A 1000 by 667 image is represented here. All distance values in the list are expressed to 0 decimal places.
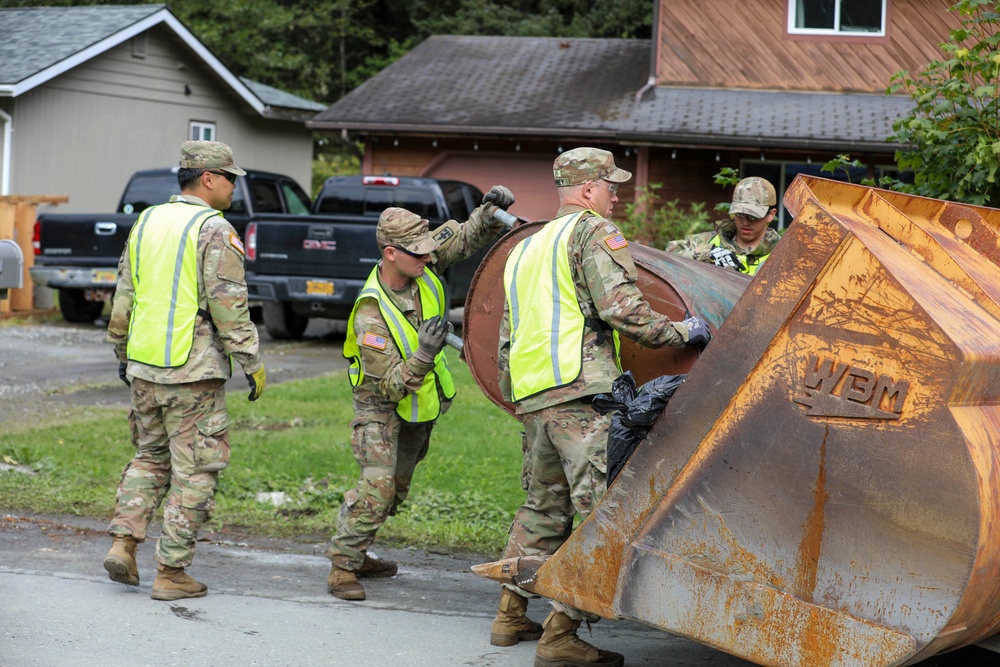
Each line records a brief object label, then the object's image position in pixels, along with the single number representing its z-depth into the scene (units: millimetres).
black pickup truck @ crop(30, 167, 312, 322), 14469
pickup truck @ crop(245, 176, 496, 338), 12844
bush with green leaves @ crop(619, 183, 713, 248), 14149
